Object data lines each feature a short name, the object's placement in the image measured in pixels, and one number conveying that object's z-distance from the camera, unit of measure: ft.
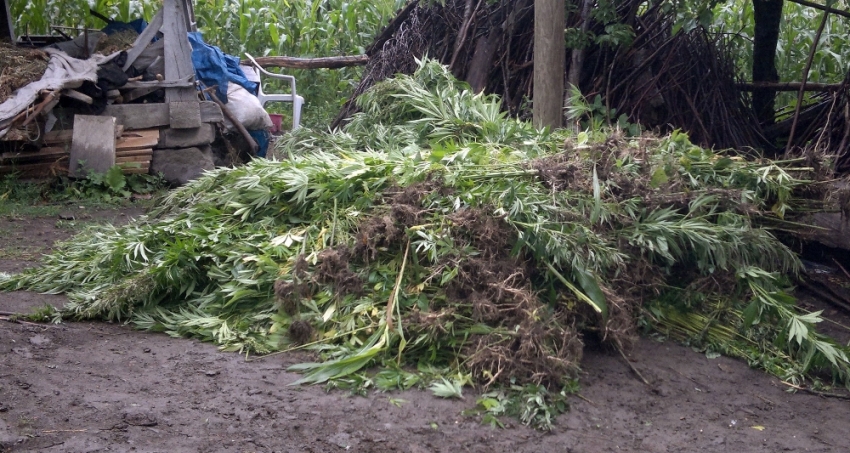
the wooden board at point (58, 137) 26.91
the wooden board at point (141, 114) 28.22
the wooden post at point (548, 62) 18.81
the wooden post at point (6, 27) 30.32
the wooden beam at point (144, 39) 28.89
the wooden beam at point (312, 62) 34.63
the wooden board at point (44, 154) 26.33
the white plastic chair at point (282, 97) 35.12
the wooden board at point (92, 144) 27.07
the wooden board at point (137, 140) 28.02
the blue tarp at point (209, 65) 30.50
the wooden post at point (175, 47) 28.81
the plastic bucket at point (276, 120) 37.14
